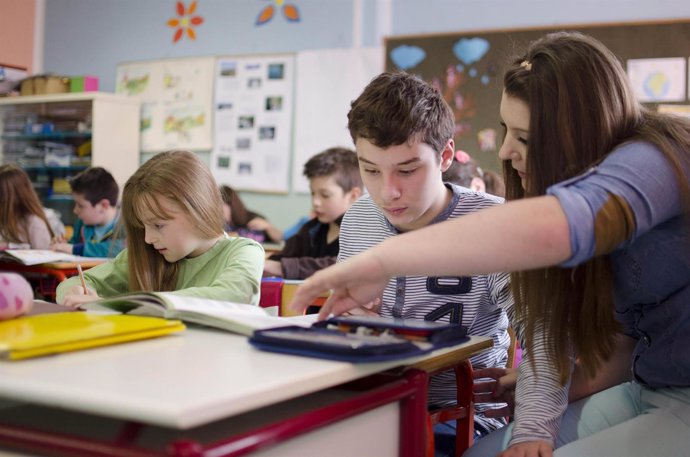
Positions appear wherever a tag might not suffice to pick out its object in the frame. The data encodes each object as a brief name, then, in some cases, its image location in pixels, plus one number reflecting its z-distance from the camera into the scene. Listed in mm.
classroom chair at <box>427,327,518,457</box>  1301
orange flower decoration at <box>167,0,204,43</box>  6078
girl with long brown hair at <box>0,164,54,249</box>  4348
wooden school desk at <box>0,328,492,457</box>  673
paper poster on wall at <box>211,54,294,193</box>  5625
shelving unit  6191
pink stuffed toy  1038
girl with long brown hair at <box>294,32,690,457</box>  898
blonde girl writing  1885
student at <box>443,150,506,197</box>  2742
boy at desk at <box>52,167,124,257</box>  4488
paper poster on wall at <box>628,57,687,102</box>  4414
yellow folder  839
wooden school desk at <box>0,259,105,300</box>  3221
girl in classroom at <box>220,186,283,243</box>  5312
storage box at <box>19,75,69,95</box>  6363
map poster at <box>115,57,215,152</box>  6004
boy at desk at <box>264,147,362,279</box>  3430
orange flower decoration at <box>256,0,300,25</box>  5609
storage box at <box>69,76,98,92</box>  6316
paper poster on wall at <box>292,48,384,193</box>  5316
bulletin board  4430
